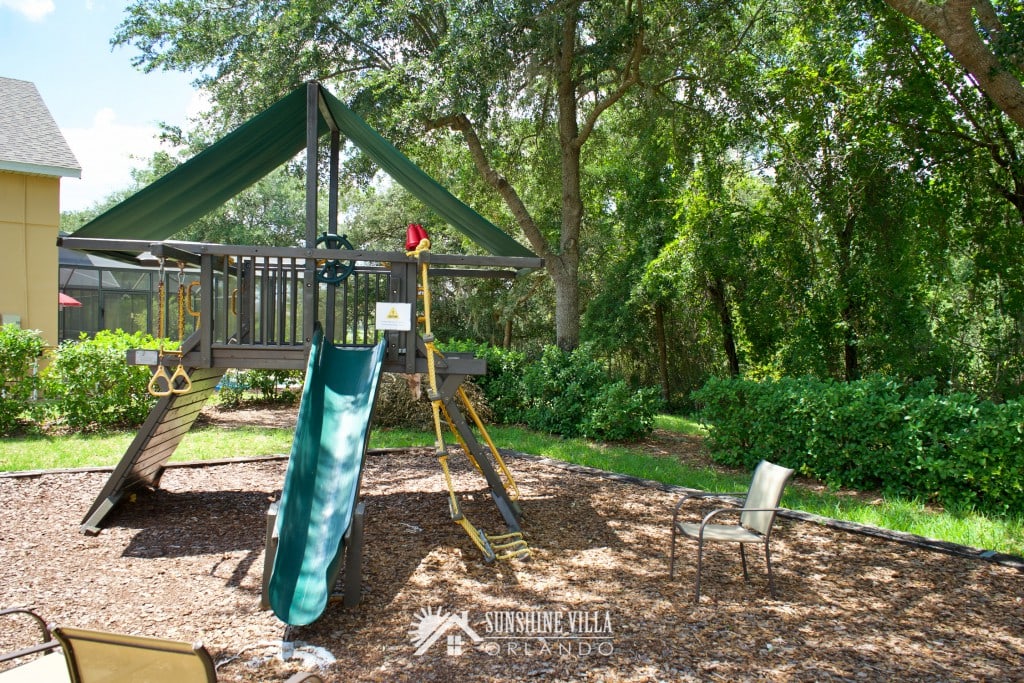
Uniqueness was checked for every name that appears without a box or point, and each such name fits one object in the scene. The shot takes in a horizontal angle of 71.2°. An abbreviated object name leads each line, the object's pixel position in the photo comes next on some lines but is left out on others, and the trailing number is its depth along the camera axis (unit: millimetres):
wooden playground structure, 5066
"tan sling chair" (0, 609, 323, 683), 1865
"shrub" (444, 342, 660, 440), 9562
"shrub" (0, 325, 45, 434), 8648
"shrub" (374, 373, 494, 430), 10039
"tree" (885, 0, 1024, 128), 5480
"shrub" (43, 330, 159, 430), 8922
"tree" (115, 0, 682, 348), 8984
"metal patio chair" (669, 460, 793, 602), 4125
